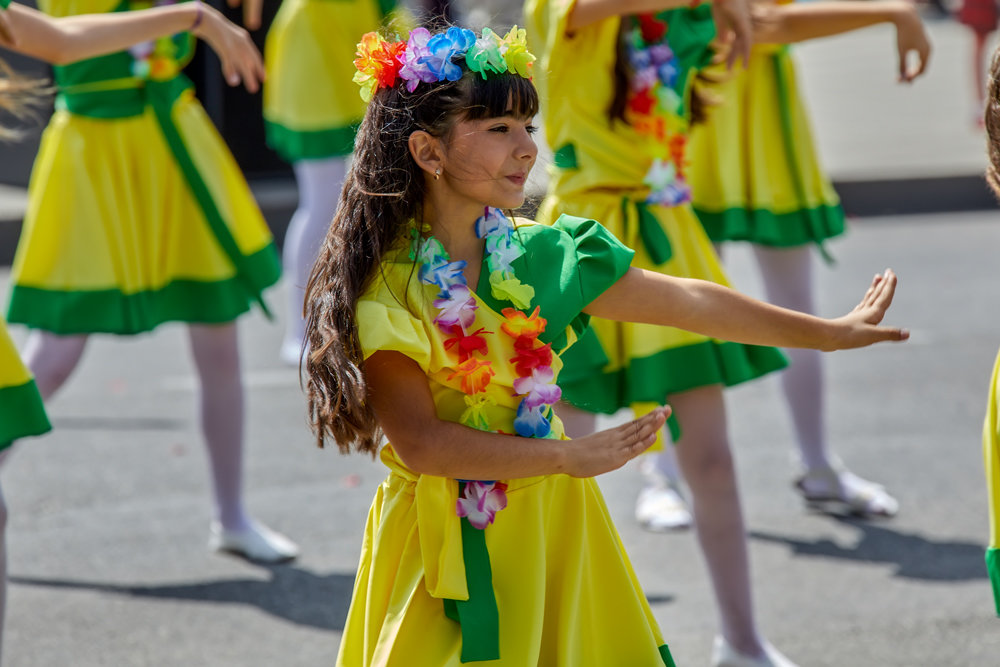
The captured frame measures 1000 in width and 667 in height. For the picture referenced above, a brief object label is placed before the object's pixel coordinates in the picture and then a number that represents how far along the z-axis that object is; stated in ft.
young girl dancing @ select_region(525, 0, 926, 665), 20.17
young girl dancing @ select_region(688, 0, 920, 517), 26.93
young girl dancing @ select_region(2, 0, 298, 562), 24.48
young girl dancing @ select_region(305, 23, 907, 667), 13.19
